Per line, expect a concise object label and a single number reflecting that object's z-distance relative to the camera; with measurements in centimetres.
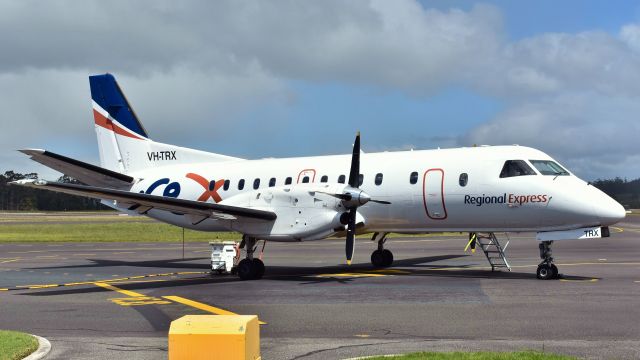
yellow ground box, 682
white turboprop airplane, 1927
